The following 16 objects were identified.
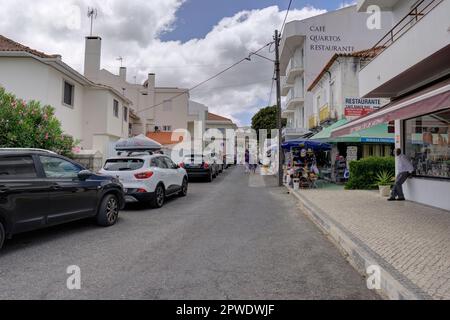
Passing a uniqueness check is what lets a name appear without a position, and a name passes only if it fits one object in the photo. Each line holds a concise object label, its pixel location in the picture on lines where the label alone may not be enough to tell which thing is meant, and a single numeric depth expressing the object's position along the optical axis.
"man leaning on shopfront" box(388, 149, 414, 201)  10.64
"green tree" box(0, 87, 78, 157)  9.51
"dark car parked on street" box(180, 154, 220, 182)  19.53
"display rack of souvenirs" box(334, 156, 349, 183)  17.58
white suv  9.66
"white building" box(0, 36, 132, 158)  15.69
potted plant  12.13
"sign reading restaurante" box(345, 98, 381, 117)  19.55
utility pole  18.22
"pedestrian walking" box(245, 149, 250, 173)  29.37
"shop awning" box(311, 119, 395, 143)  16.64
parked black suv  5.41
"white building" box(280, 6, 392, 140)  29.66
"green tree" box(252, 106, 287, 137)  55.34
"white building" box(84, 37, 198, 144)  36.22
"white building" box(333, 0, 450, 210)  6.95
